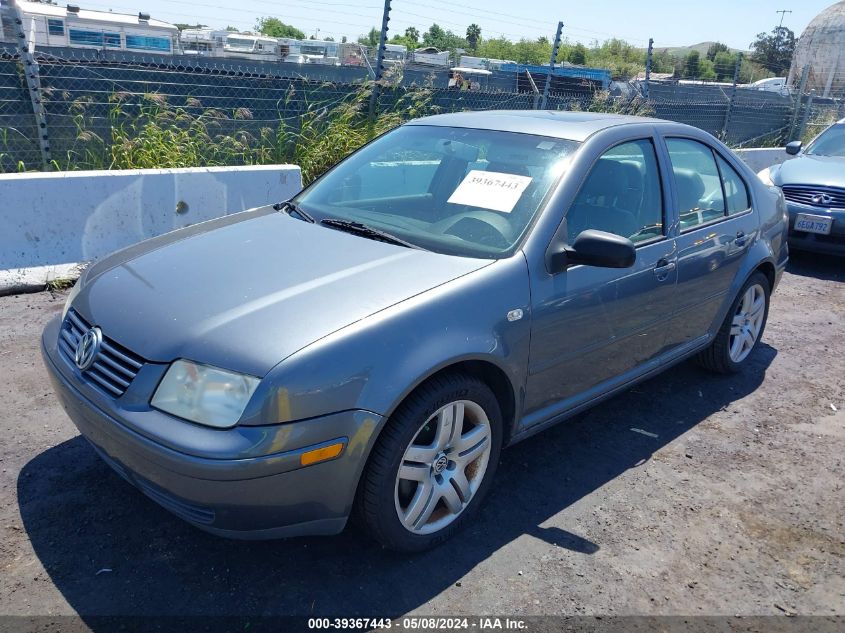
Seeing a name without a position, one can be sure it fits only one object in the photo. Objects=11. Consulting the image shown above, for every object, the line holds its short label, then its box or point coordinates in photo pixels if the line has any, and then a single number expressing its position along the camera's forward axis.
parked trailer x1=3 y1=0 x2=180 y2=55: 18.89
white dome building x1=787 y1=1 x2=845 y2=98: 44.53
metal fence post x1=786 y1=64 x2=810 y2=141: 14.06
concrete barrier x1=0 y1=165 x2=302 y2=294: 5.29
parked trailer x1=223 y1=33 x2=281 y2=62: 22.58
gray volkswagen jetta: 2.33
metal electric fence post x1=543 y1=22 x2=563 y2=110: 9.65
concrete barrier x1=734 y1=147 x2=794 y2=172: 11.85
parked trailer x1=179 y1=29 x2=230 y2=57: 23.66
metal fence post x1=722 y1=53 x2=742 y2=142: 13.25
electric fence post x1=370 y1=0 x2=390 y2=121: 8.28
